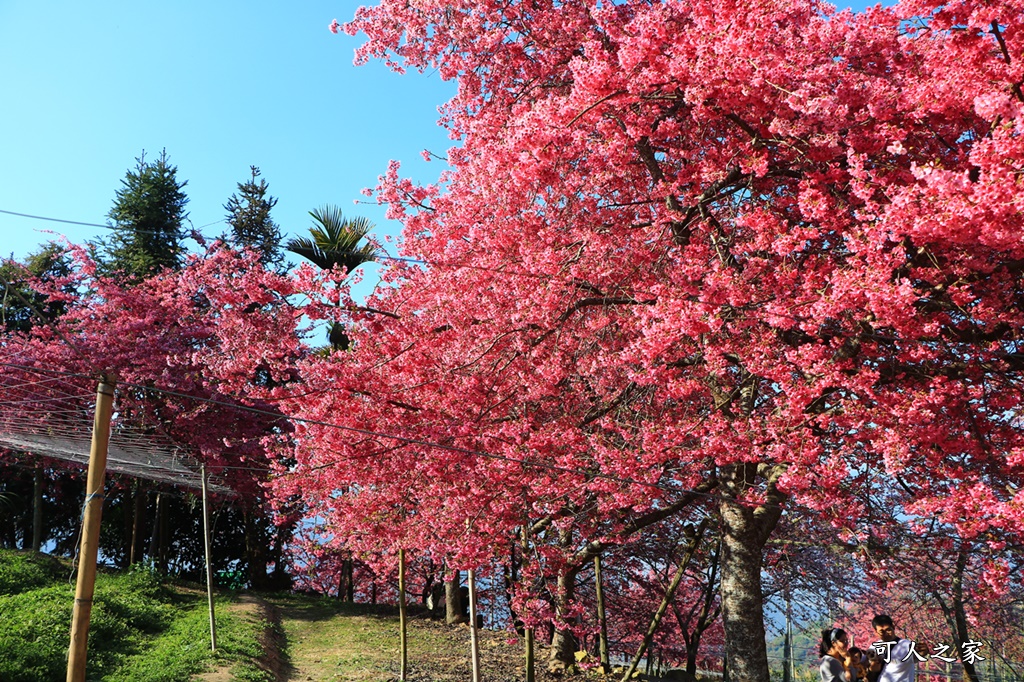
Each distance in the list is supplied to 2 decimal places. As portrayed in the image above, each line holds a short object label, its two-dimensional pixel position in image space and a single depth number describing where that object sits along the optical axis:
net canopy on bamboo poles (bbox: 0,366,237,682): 6.49
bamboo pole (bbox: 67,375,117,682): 6.34
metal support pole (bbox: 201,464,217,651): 11.37
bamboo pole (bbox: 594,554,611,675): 13.06
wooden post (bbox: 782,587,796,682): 12.93
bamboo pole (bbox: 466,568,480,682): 9.72
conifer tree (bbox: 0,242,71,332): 24.25
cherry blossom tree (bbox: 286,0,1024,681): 6.65
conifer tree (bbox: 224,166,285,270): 29.31
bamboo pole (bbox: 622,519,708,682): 11.35
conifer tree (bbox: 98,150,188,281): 25.36
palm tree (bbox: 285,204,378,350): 19.62
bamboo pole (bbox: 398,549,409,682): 11.46
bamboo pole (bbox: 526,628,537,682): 9.92
